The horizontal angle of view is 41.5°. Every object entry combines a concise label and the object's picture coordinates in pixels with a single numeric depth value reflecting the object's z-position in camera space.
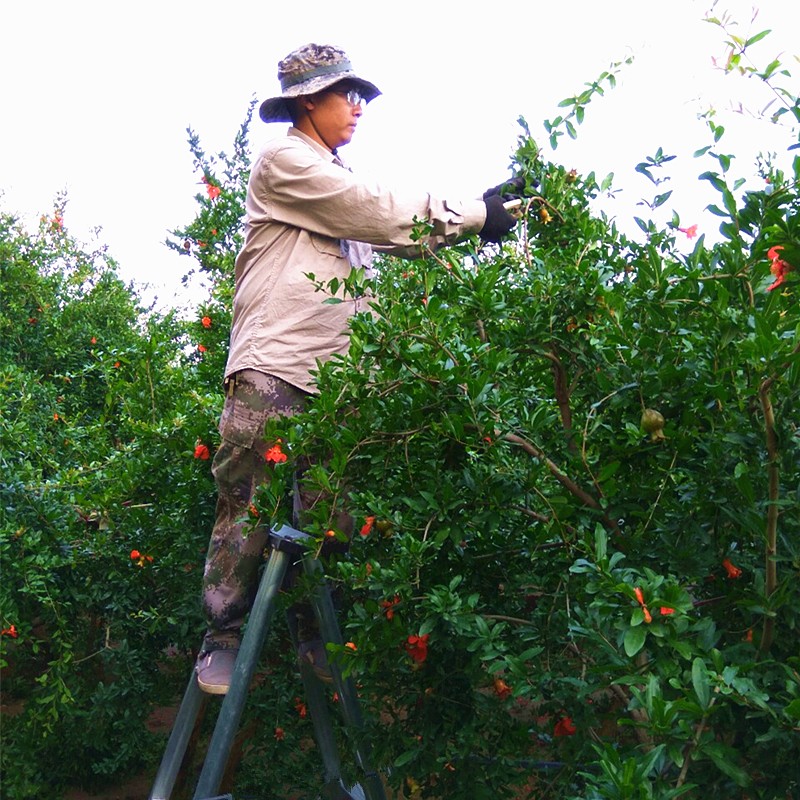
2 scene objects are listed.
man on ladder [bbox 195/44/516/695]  2.41
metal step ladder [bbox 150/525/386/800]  2.37
